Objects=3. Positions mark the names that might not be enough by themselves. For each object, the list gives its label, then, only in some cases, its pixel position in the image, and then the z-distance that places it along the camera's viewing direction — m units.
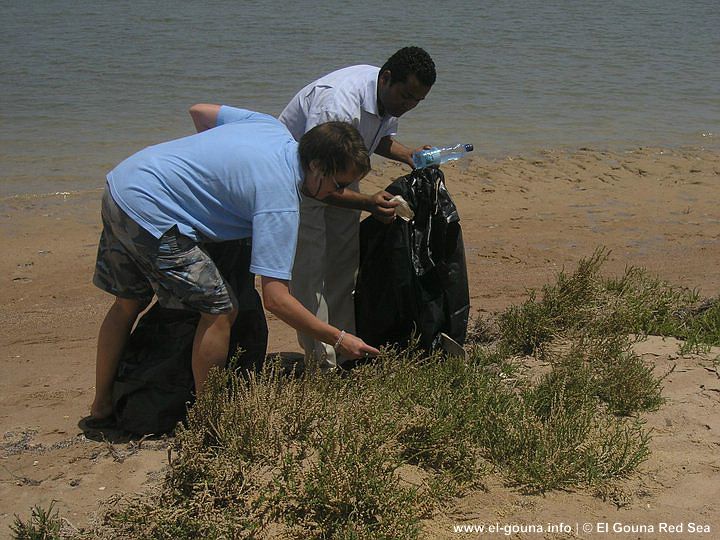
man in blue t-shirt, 3.44
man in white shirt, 4.30
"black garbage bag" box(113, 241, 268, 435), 4.05
